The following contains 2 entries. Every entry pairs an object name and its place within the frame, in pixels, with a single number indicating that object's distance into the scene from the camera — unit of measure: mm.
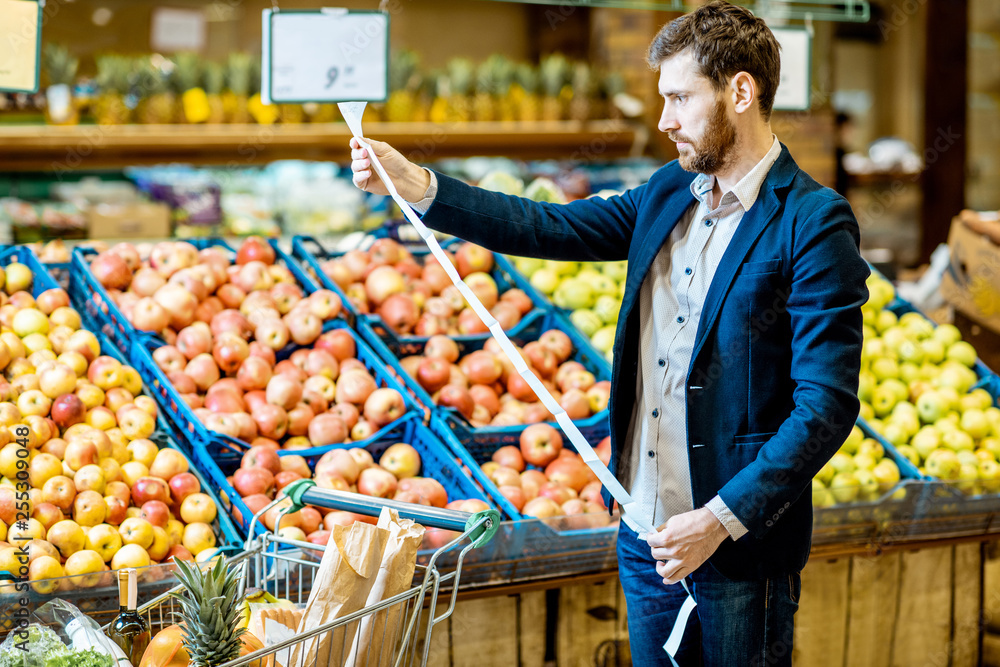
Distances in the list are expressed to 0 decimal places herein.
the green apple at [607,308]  3061
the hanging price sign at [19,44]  2471
